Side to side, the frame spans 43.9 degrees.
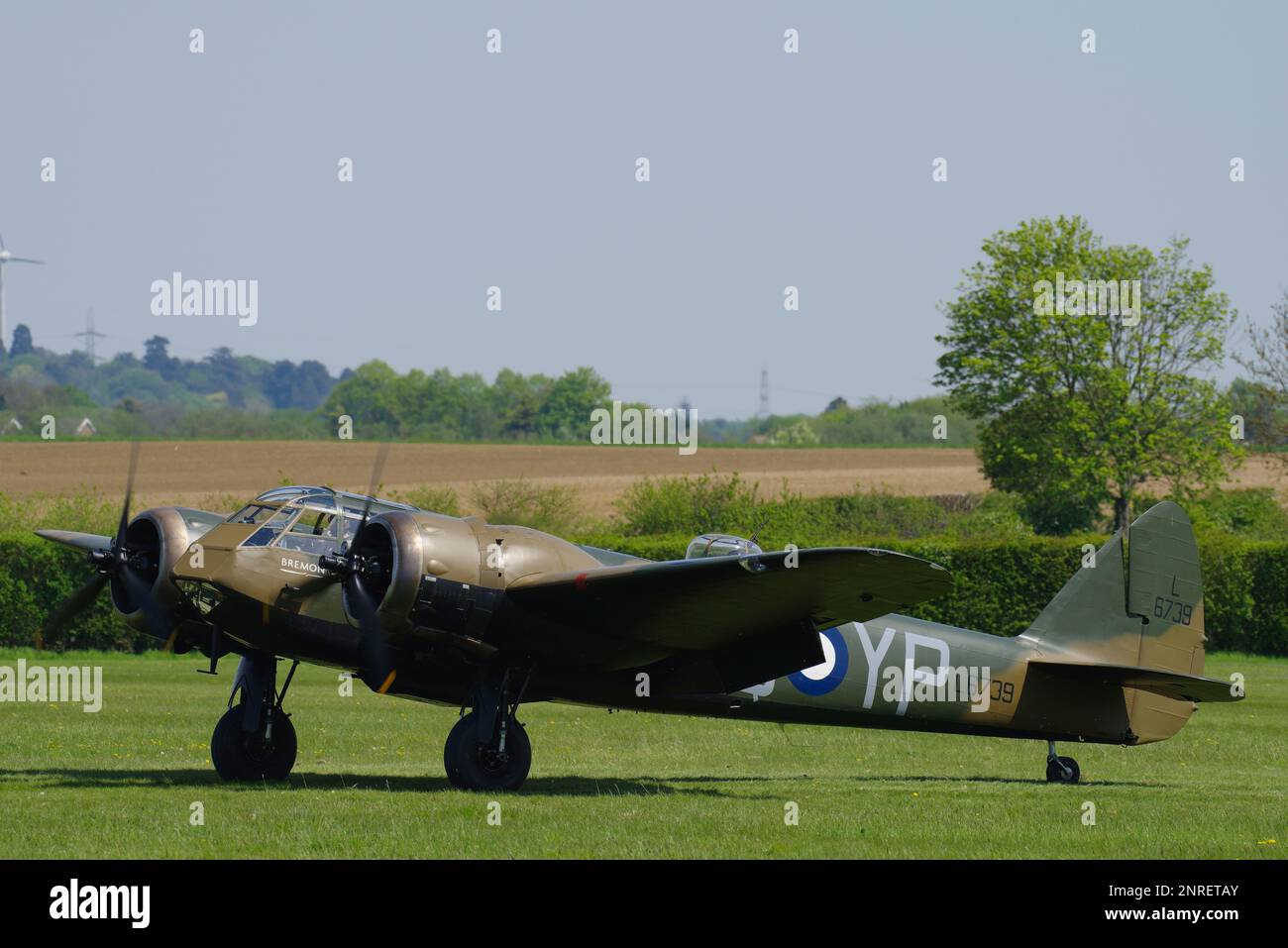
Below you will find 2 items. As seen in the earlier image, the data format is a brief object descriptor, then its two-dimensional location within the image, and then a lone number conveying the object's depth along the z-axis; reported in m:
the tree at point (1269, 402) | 58.19
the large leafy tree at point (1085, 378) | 60.22
